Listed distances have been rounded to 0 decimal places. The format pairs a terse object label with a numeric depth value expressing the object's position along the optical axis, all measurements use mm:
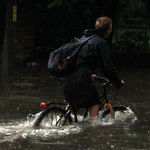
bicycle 13602
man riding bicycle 13867
